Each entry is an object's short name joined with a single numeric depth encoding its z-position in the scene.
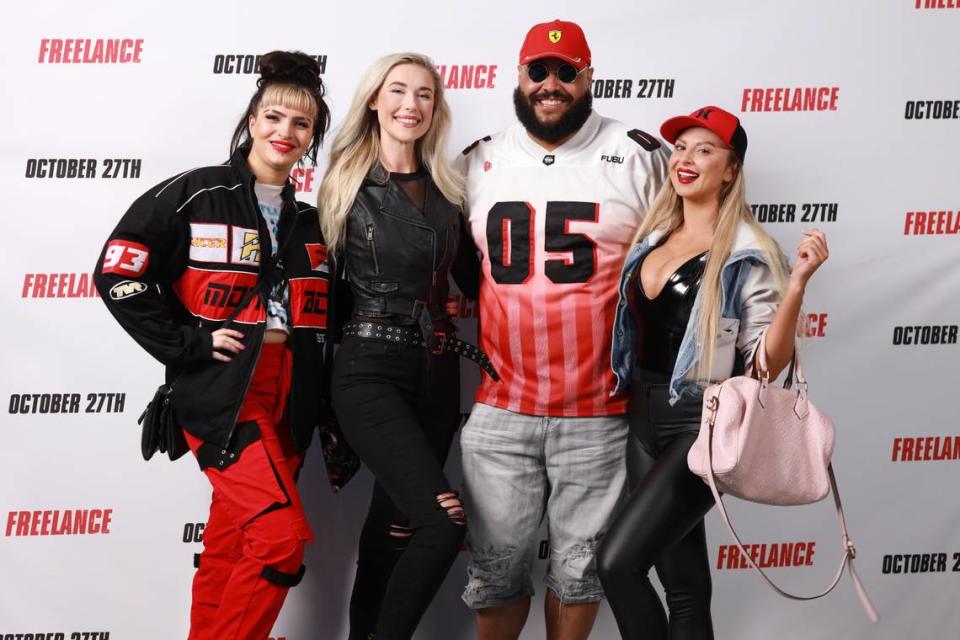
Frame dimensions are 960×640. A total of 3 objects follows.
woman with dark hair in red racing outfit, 2.48
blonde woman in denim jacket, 2.43
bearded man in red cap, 2.77
